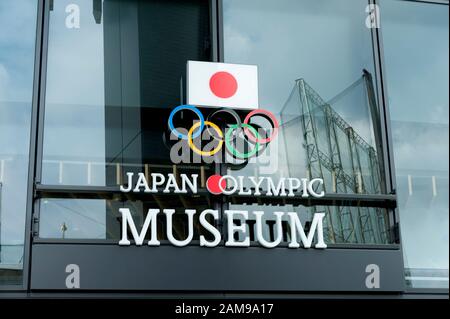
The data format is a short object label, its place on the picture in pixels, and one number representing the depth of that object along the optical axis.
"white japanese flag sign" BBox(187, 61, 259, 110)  10.41
